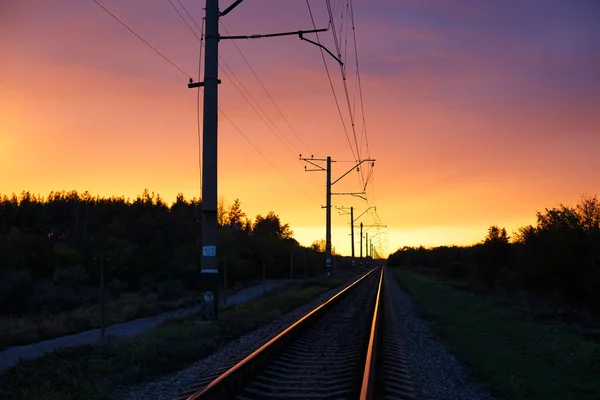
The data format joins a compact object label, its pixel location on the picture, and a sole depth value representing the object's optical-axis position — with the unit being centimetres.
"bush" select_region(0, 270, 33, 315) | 4194
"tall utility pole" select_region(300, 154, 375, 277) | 6242
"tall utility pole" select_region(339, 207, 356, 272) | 10081
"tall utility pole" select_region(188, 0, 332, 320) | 2077
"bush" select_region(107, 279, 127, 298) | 5703
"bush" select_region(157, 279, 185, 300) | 5106
